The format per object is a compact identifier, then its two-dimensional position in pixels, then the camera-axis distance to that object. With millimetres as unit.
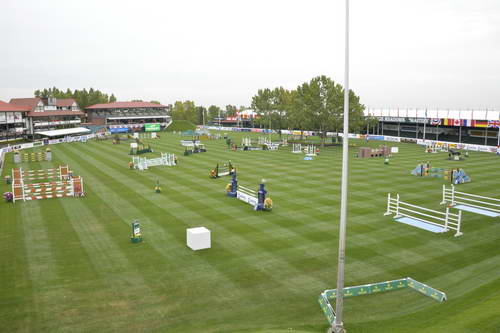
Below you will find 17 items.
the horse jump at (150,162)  44409
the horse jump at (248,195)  25672
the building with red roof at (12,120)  91812
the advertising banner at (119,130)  121125
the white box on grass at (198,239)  18578
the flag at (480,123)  73062
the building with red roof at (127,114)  137375
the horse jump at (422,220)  21312
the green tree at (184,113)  179375
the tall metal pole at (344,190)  10742
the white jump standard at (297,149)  62953
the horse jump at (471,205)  24602
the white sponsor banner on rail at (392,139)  84406
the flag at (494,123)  70500
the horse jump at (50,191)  29250
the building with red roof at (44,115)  103744
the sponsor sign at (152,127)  127381
